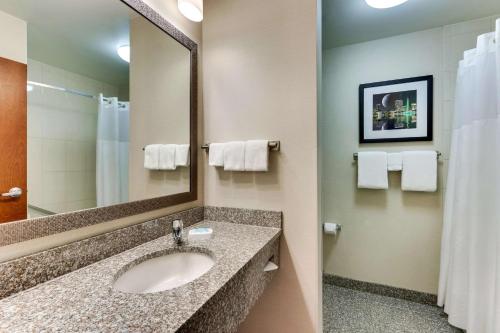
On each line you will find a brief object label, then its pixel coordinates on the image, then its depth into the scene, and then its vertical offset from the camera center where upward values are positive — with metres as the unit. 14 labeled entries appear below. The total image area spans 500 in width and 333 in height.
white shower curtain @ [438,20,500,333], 1.35 -0.21
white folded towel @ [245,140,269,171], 1.26 +0.05
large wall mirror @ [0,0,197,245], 0.71 +0.19
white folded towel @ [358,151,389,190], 1.96 -0.06
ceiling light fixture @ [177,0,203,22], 1.30 +0.89
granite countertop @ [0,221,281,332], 0.51 -0.36
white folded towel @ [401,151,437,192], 1.81 -0.06
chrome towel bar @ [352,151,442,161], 2.10 +0.07
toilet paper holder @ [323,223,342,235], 2.14 -0.60
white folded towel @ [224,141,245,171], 1.31 +0.04
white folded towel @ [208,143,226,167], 1.38 +0.05
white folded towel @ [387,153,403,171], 1.92 +0.01
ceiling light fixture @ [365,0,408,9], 1.46 +1.03
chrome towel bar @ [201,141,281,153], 1.27 +0.10
